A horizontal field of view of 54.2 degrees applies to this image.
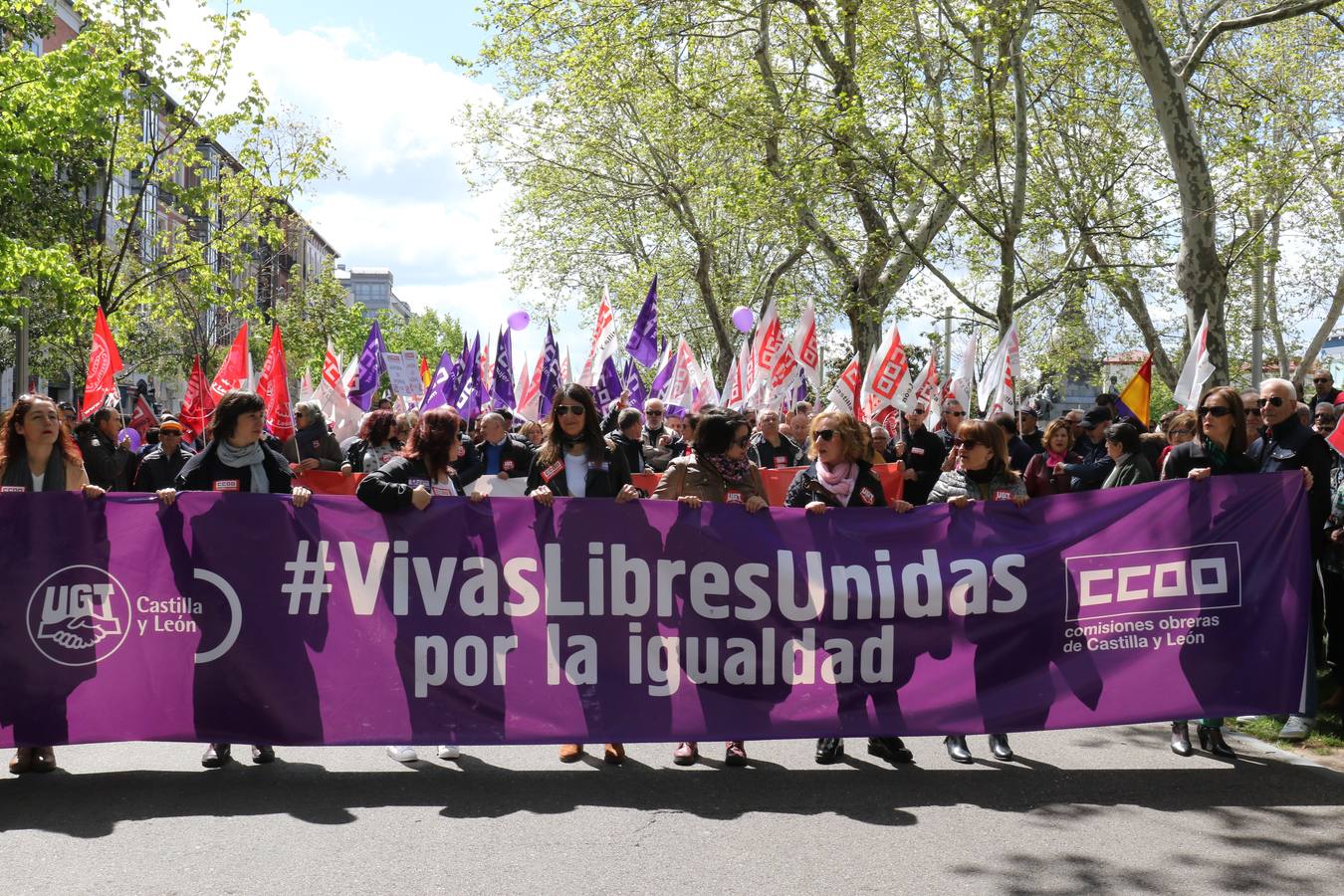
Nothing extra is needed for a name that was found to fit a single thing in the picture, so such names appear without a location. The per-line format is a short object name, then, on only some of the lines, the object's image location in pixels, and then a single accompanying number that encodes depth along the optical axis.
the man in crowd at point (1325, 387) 14.45
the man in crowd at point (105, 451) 11.04
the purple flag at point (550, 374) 18.78
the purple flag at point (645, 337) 19.55
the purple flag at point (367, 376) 19.86
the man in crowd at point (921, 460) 12.14
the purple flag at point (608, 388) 18.48
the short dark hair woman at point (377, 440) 10.88
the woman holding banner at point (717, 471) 6.95
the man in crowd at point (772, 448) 13.31
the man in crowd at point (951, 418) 13.62
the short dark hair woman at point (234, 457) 6.68
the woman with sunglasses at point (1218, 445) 7.14
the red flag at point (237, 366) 15.17
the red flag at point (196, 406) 16.92
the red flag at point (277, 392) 14.17
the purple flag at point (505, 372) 20.27
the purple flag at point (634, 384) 21.59
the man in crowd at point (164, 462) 10.53
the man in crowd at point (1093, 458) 9.80
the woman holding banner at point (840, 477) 6.79
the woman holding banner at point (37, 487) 6.07
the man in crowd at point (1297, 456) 6.93
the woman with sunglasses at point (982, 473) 6.88
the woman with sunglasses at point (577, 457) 7.03
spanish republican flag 12.16
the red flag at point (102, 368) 14.44
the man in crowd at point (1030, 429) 14.15
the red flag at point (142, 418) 21.12
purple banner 6.20
